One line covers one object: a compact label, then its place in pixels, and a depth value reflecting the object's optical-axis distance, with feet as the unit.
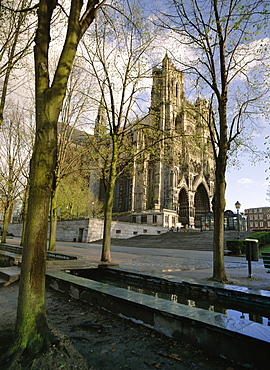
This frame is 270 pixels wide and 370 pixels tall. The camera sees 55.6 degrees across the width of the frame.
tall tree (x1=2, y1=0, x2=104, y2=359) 8.58
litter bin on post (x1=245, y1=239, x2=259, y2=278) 25.10
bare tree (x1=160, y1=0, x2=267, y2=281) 22.30
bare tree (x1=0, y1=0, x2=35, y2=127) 25.26
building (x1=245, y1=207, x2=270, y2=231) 305.32
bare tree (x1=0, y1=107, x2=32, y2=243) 51.97
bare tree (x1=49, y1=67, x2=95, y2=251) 43.09
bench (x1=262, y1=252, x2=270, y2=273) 21.93
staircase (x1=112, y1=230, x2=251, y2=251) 79.00
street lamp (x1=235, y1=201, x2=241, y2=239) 71.77
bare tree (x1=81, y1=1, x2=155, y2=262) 31.78
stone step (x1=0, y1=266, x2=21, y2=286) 18.79
